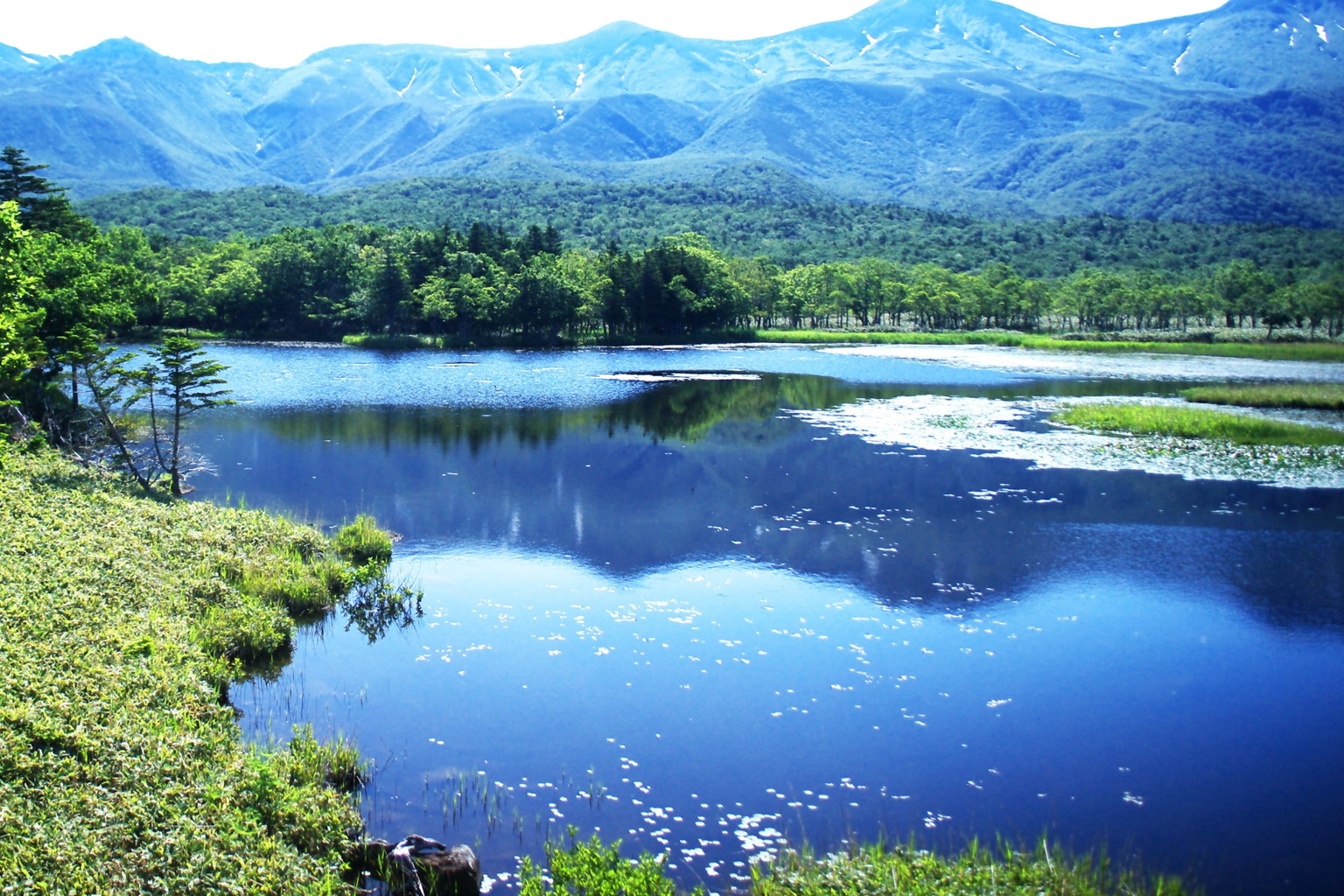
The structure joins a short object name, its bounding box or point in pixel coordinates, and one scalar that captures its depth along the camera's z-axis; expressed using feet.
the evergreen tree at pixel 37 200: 142.31
